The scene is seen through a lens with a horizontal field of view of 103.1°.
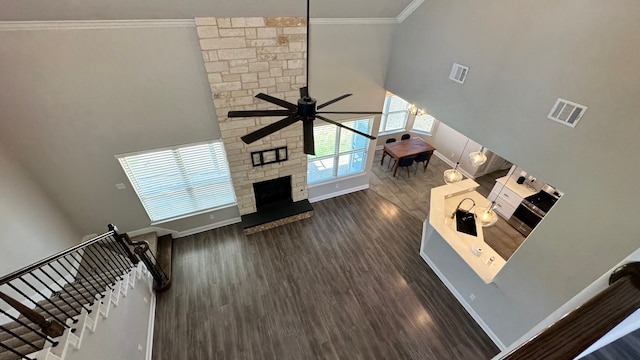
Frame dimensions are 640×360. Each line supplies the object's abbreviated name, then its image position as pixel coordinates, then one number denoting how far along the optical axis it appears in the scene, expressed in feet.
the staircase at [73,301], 7.70
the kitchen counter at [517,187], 21.83
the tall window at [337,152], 21.71
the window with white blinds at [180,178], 16.58
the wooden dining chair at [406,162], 27.77
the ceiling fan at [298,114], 7.37
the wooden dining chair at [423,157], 28.14
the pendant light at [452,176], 18.25
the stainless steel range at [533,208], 20.94
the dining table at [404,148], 27.63
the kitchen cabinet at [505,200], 22.20
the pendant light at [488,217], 14.73
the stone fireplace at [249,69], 14.08
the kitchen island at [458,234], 15.21
